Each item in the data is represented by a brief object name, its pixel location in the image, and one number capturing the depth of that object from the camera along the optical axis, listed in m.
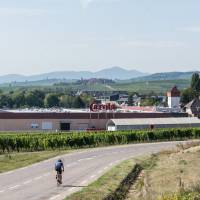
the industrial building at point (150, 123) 120.12
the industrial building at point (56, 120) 124.94
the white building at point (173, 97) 171.81
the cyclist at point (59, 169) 40.47
